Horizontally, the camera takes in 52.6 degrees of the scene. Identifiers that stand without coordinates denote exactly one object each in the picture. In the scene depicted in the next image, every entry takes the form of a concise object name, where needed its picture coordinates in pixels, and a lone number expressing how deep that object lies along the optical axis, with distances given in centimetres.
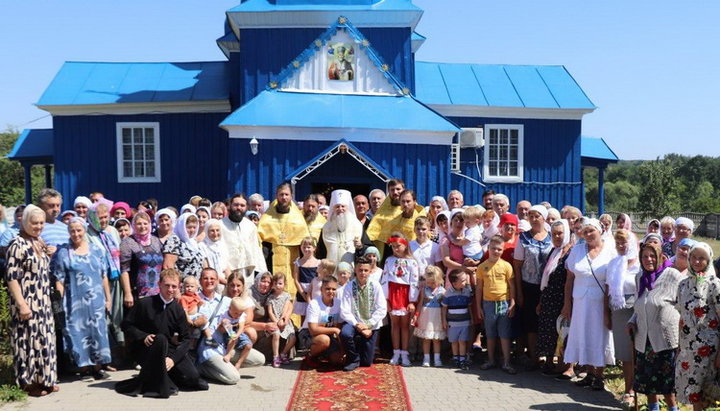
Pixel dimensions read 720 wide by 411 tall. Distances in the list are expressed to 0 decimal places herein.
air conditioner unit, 1839
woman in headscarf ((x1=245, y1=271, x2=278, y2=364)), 820
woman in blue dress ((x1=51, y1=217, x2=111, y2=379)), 720
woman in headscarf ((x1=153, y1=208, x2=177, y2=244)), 784
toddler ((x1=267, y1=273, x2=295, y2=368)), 825
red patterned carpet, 664
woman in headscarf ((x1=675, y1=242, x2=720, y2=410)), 568
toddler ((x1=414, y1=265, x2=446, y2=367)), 812
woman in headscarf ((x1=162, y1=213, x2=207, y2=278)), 768
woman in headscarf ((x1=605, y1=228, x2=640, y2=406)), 677
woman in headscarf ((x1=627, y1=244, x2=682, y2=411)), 602
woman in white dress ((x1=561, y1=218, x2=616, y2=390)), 695
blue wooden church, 1495
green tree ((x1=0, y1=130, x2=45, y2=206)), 3712
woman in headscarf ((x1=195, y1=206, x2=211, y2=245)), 871
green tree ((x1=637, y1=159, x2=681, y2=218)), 3212
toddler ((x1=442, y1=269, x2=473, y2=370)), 811
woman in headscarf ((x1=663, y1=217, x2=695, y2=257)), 805
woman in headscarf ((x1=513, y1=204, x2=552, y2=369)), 789
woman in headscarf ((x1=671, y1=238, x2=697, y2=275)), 608
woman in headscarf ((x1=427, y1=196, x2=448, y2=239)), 938
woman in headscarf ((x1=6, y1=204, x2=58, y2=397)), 667
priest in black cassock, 696
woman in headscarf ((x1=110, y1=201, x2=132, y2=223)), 907
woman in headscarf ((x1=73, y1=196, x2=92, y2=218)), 904
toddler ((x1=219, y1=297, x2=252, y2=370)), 771
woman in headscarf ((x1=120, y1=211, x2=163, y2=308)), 769
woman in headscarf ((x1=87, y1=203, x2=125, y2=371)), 751
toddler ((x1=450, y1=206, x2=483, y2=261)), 840
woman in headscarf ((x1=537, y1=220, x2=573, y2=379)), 745
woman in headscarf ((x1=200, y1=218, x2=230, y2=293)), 814
